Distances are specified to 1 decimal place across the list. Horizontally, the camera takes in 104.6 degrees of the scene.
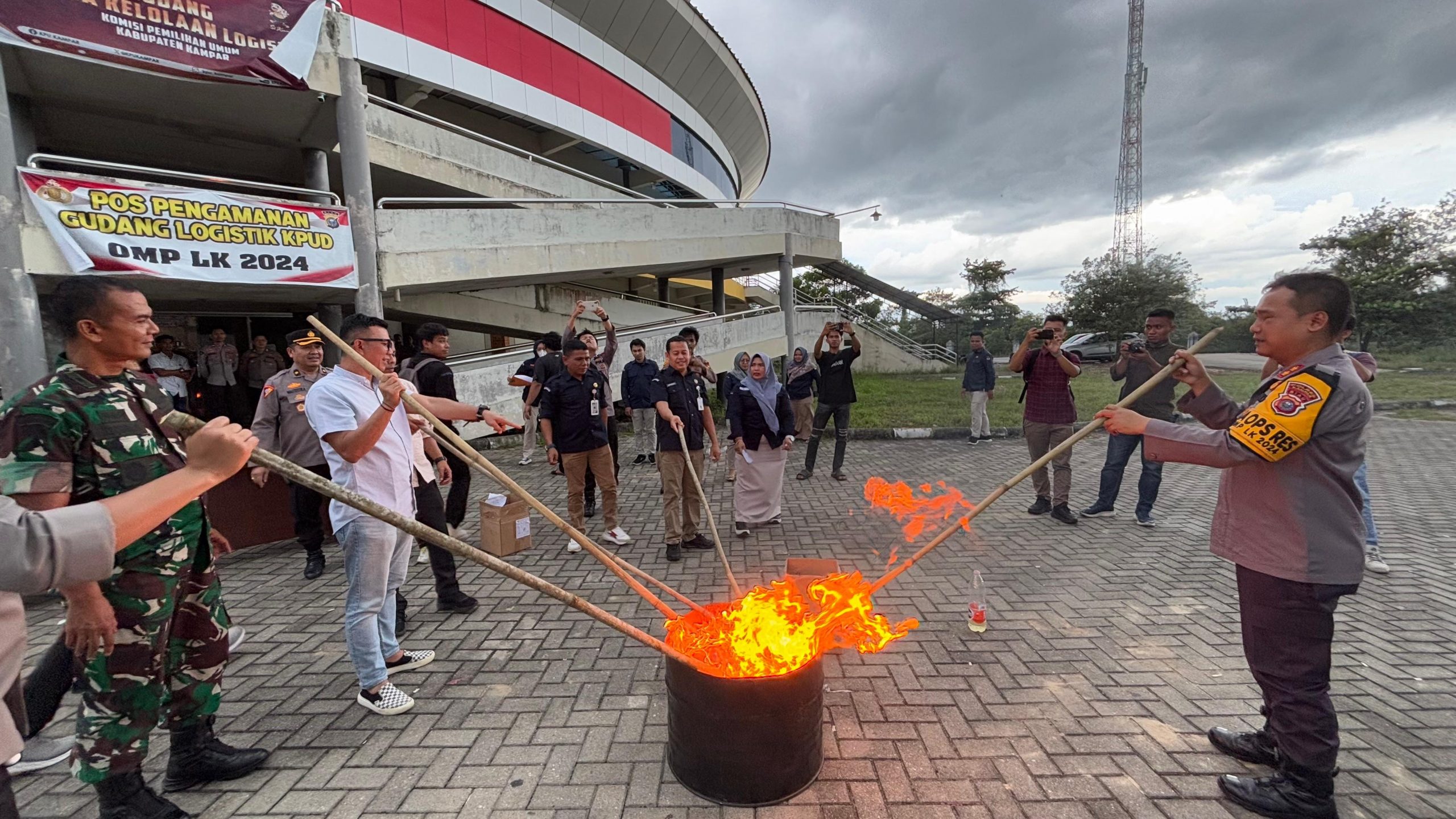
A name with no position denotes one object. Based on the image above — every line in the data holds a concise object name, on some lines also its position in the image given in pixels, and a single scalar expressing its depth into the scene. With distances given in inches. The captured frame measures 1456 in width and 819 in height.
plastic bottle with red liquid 156.9
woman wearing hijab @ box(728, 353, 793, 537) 240.2
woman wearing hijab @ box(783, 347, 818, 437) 350.0
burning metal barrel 93.9
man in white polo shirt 116.3
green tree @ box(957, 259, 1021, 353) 1513.3
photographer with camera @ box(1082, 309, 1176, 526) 230.2
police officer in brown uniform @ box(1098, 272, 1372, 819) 90.4
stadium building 259.0
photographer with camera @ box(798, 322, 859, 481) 320.5
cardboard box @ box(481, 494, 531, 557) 217.6
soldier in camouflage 81.4
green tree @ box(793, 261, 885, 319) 1475.1
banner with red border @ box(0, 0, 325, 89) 238.8
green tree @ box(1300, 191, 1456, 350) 842.2
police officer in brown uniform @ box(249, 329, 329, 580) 194.4
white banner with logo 247.8
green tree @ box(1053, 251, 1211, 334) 1046.4
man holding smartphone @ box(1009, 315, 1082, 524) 242.7
